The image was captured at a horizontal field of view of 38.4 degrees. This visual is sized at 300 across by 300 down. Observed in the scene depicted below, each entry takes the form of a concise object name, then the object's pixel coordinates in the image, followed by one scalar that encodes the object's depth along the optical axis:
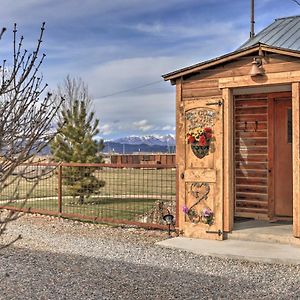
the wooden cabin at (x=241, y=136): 6.93
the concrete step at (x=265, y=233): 6.95
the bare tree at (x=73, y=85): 19.58
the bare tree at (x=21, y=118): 2.39
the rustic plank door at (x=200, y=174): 7.29
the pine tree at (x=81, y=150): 12.91
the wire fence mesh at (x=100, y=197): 10.45
